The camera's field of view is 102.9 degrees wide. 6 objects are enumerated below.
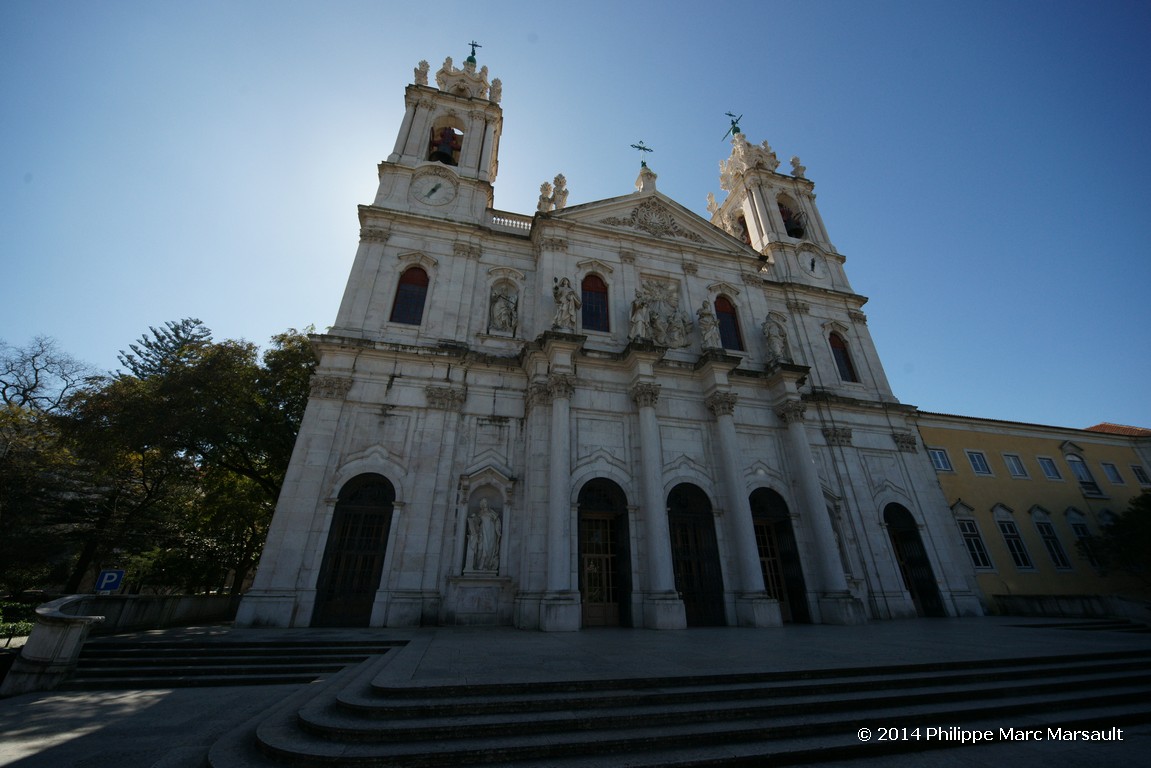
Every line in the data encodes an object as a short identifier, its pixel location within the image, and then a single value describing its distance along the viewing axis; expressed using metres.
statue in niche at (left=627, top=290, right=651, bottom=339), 16.48
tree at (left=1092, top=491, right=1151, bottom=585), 19.33
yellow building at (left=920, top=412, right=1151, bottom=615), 19.16
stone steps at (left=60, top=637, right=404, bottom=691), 7.50
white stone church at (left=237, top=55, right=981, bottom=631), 13.07
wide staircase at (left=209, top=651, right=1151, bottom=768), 4.40
